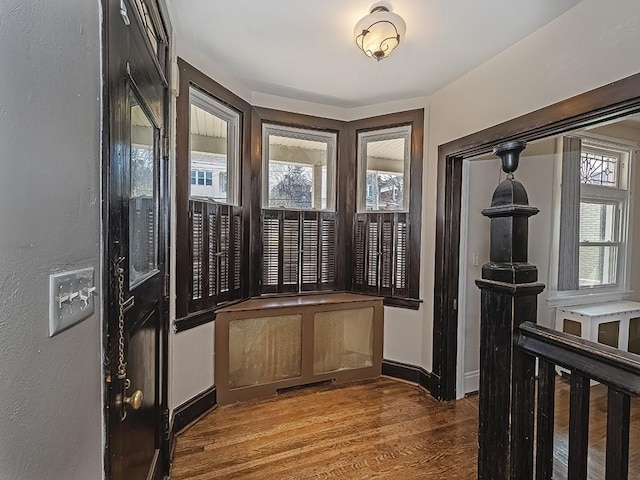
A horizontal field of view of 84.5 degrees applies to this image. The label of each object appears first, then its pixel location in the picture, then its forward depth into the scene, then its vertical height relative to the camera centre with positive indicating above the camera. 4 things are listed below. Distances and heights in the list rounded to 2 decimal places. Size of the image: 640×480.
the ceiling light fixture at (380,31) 1.84 +1.08
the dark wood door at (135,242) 0.98 -0.05
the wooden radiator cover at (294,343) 2.79 -0.96
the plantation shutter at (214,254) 2.46 -0.18
